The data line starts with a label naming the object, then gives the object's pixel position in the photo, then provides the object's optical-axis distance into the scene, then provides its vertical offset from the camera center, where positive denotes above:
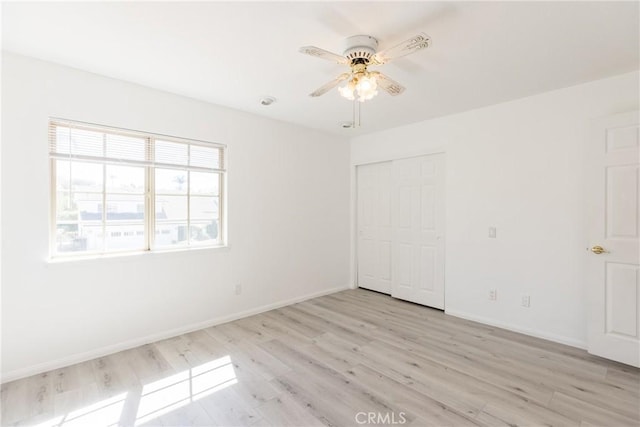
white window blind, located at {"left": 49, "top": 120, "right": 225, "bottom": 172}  2.62 +0.64
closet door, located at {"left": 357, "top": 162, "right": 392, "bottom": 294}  4.69 -0.24
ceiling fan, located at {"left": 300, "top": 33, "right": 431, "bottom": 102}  2.00 +1.01
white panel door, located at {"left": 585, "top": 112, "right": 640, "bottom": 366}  2.52 -0.23
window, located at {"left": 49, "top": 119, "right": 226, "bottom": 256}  2.64 +0.22
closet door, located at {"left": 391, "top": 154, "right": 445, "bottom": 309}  4.01 -0.25
